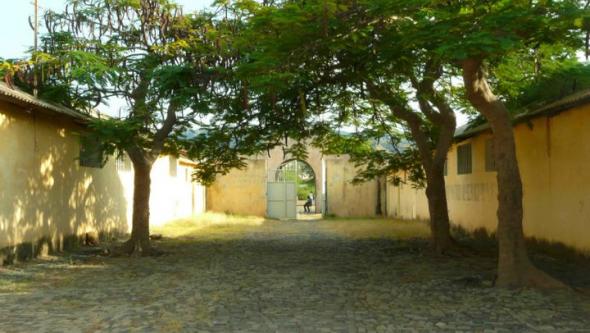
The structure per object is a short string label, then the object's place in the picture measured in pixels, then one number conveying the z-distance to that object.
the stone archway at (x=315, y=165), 33.75
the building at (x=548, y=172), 11.41
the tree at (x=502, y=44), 7.38
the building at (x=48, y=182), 11.90
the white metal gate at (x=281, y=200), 32.78
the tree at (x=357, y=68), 8.30
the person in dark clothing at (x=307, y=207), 39.12
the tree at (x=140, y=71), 12.23
